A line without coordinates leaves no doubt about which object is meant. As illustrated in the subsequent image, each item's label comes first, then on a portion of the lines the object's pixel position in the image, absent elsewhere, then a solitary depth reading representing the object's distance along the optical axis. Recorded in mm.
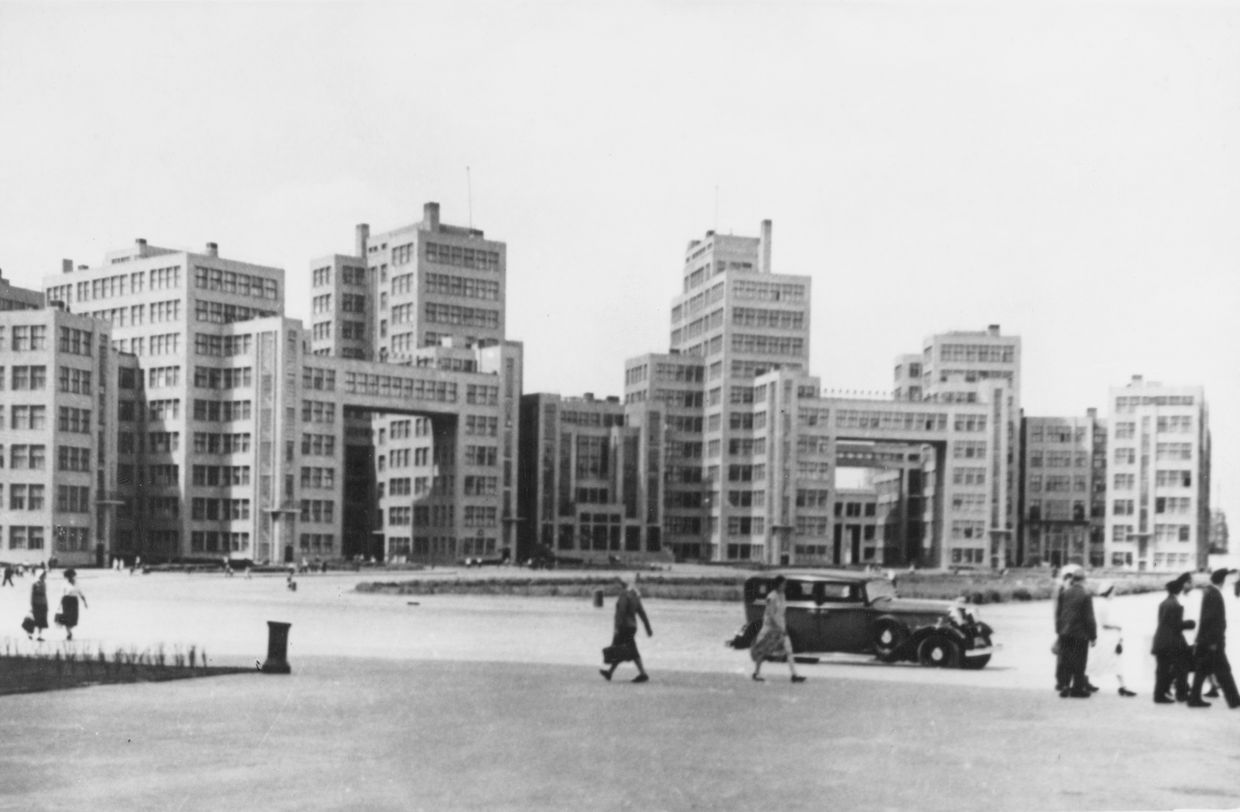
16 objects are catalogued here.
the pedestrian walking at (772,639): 26672
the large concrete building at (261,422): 129000
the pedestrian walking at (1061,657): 24469
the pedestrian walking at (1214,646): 21984
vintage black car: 29922
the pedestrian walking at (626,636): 25875
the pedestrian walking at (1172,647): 22688
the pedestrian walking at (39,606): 33438
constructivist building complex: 125125
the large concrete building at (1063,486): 180875
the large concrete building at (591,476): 159250
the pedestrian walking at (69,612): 33281
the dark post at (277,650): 26266
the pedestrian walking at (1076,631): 24156
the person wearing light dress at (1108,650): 25141
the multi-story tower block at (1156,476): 153625
